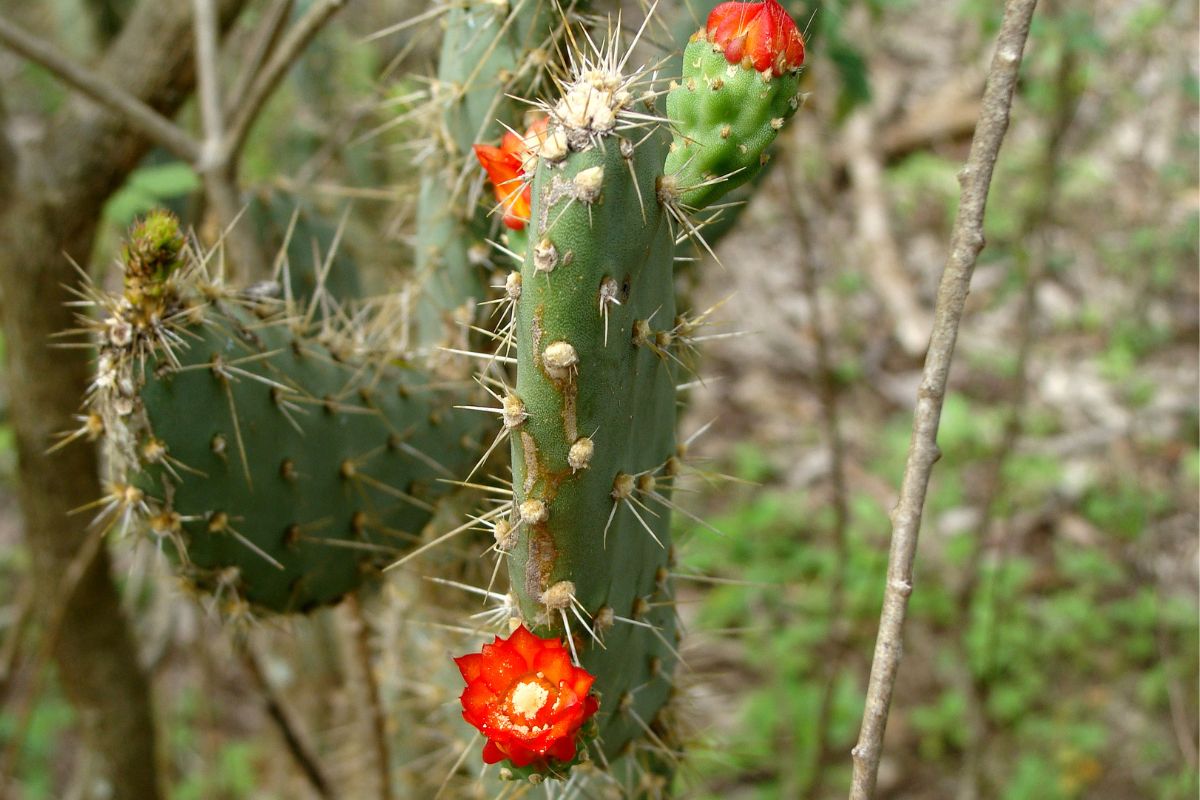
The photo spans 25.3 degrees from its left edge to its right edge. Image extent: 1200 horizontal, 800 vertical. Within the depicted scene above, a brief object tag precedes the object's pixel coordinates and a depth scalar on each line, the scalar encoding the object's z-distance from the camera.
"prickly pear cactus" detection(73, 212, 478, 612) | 0.57
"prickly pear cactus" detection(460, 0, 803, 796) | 0.51
